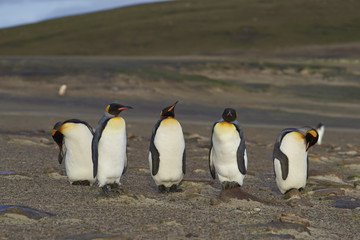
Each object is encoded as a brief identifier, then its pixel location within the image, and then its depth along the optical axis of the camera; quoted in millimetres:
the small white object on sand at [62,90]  44969
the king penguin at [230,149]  14711
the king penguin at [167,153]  14812
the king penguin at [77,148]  15180
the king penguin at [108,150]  14000
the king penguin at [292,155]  15398
